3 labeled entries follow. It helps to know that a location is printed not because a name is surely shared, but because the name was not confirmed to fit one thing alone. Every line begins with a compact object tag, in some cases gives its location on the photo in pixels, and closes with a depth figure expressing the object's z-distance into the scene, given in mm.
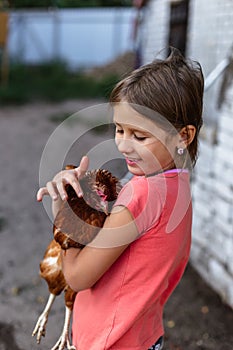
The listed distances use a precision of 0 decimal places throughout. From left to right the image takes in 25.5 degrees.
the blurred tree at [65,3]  16500
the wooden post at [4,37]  10297
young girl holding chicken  1228
